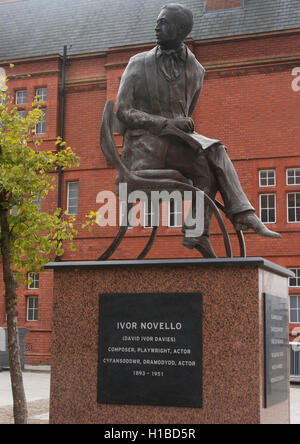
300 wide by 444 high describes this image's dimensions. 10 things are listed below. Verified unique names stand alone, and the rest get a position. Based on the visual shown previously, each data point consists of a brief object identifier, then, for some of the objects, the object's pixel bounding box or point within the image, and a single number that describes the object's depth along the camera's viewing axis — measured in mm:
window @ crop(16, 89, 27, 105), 23755
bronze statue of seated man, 5793
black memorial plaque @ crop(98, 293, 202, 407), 4785
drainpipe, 22391
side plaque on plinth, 4828
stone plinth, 4668
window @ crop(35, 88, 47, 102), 23234
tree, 9836
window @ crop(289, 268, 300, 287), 19719
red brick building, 19922
